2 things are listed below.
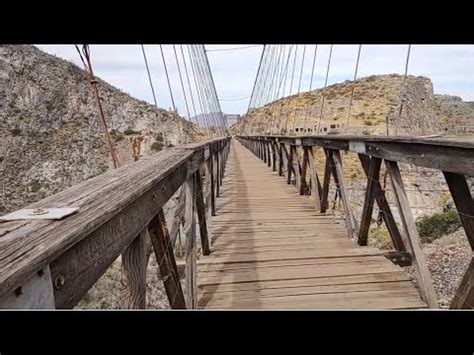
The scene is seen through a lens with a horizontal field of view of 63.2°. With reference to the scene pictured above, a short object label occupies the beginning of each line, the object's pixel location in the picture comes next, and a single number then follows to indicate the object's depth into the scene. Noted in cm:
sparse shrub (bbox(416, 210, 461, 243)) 1858
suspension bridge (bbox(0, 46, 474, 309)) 56
